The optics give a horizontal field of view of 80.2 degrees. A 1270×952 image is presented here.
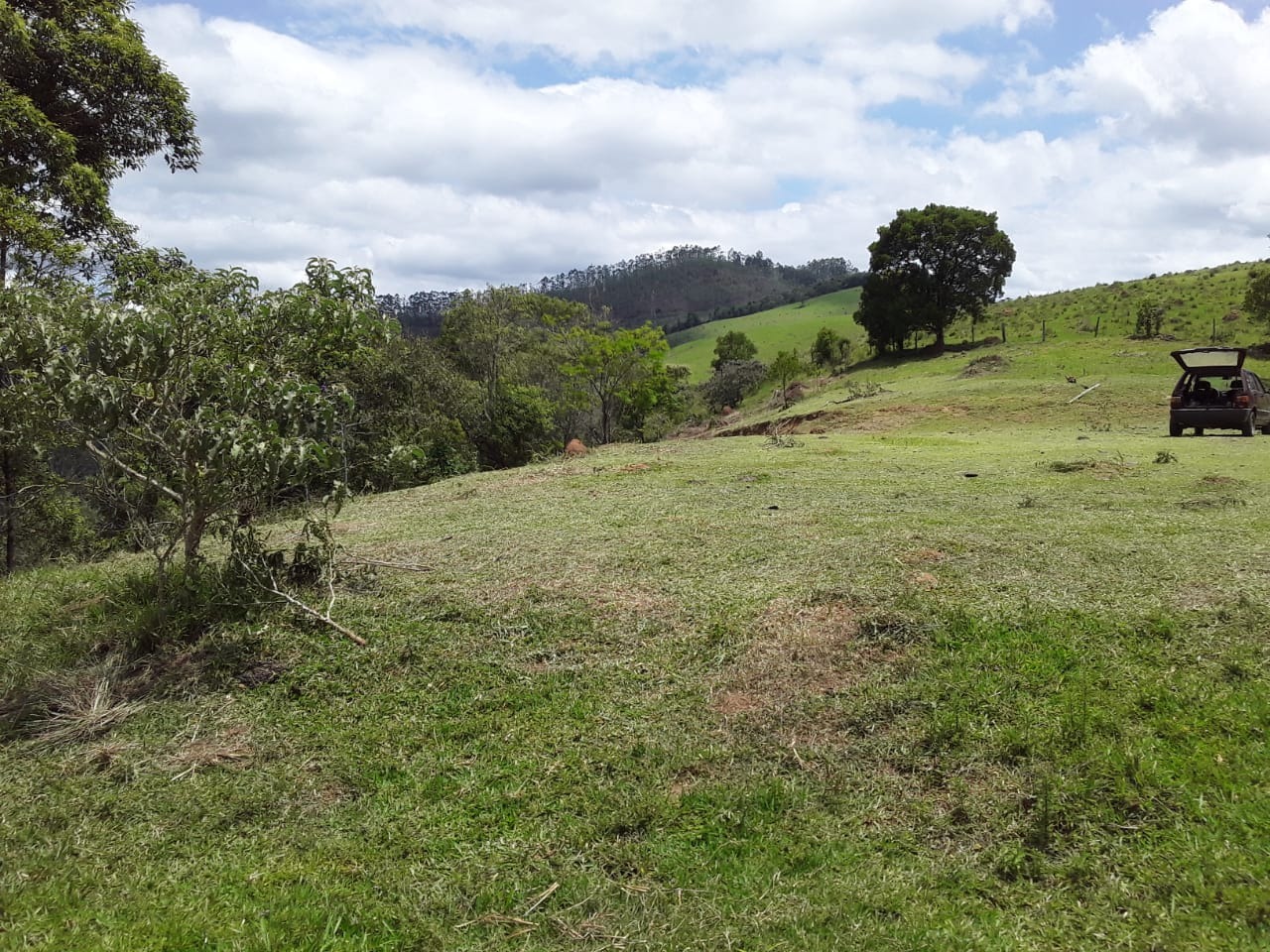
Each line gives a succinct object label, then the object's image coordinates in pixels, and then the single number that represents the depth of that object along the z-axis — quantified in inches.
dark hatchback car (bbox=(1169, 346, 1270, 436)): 636.1
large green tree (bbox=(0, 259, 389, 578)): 208.7
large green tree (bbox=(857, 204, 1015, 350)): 1701.5
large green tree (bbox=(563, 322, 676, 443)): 1310.5
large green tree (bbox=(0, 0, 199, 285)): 411.8
